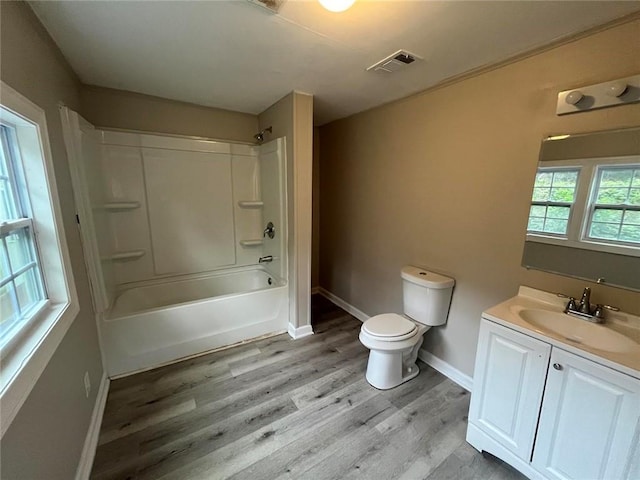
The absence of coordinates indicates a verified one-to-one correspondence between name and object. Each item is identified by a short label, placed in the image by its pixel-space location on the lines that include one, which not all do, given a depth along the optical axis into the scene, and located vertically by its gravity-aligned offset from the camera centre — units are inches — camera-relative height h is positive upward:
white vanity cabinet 41.8 -39.1
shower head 110.7 +24.5
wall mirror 51.3 -3.3
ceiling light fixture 43.4 +30.7
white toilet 77.2 -40.6
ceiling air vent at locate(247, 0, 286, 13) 46.3 +32.7
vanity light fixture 49.1 +19.0
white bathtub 82.7 -44.7
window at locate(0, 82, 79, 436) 40.0 -11.6
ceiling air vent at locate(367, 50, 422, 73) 63.8 +32.5
